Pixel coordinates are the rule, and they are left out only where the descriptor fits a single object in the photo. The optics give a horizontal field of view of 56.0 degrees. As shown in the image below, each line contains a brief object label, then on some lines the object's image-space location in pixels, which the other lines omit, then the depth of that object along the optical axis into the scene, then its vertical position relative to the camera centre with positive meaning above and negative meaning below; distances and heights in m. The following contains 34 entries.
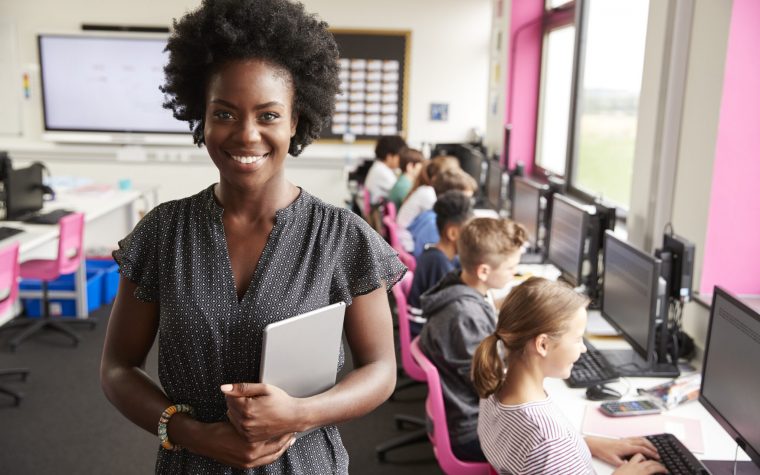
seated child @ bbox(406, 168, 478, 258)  4.27 -0.69
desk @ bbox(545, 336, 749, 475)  1.88 -0.89
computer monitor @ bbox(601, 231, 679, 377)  2.33 -0.67
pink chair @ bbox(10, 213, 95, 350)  4.32 -1.05
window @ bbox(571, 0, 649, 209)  3.88 +0.06
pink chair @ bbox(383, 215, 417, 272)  3.77 -0.81
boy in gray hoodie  2.34 -0.70
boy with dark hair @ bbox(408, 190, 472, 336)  3.23 -0.67
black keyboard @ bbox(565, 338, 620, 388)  2.32 -0.86
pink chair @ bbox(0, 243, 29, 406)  3.57 -0.93
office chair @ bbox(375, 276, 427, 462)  2.95 -1.44
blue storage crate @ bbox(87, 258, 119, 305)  5.15 -1.31
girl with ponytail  1.68 -0.70
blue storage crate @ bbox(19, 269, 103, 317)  4.87 -1.37
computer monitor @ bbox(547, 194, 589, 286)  3.13 -0.58
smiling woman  1.12 -0.27
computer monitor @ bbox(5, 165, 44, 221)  4.36 -0.60
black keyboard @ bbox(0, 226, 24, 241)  4.01 -0.77
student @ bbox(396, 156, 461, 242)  4.62 -0.58
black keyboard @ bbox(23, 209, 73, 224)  4.43 -0.75
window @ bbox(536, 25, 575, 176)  5.38 +0.07
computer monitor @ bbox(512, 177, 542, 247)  3.90 -0.55
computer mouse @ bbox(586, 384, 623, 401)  2.23 -0.88
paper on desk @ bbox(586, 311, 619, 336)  2.85 -0.87
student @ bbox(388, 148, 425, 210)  5.45 -0.53
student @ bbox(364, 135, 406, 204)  5.82 -0.51
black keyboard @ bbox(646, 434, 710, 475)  1.72 -0.84
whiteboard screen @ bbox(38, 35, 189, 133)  6.86 +0.13
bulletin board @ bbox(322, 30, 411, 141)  7.08 +0.20
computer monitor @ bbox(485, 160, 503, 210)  5.01 -0.56
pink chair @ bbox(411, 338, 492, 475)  2.20 -1.02
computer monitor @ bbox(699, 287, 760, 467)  1.65 -0.63
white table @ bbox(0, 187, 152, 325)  4.19 -0.82
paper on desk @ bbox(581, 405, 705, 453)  1.99 -0.89
